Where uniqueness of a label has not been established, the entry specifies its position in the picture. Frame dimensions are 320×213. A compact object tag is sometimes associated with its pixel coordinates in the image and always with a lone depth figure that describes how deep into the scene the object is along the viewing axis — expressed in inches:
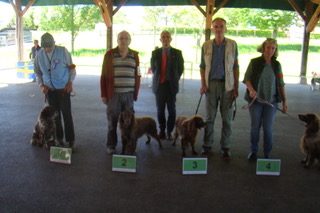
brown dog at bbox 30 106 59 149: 153.2
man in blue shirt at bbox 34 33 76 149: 148.3
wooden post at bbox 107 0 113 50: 486.0
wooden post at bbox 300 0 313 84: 469.1
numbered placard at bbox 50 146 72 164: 141.9
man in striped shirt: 143.2
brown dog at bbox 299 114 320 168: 142.2
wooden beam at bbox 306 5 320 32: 429.4
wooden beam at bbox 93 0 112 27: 443.8
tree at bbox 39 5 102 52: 741.9
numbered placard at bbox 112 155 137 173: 134.6
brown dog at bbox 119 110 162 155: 143.2
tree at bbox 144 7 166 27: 1475.6
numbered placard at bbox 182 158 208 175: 133.0
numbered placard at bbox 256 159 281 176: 135.0
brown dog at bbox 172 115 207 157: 150.8
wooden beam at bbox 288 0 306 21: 439.4
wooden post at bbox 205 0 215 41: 434.6
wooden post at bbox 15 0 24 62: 514.9
